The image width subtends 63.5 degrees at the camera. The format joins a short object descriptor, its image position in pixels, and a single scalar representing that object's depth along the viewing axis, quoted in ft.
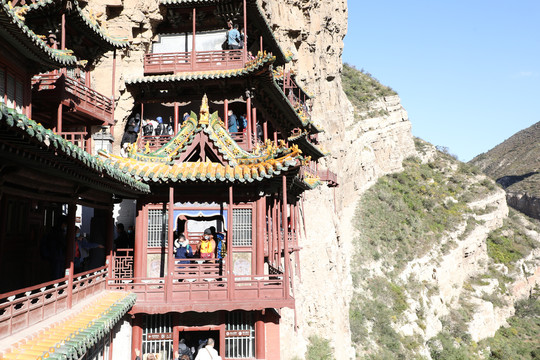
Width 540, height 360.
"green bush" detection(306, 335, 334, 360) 84.34
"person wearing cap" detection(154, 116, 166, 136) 60.49
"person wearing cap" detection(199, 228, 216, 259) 41.75
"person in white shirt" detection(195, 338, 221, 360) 36.83
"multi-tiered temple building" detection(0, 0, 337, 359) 26.94
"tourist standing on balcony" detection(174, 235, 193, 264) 41.81
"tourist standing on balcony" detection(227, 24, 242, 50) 59.77
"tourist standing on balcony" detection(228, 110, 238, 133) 57.14
